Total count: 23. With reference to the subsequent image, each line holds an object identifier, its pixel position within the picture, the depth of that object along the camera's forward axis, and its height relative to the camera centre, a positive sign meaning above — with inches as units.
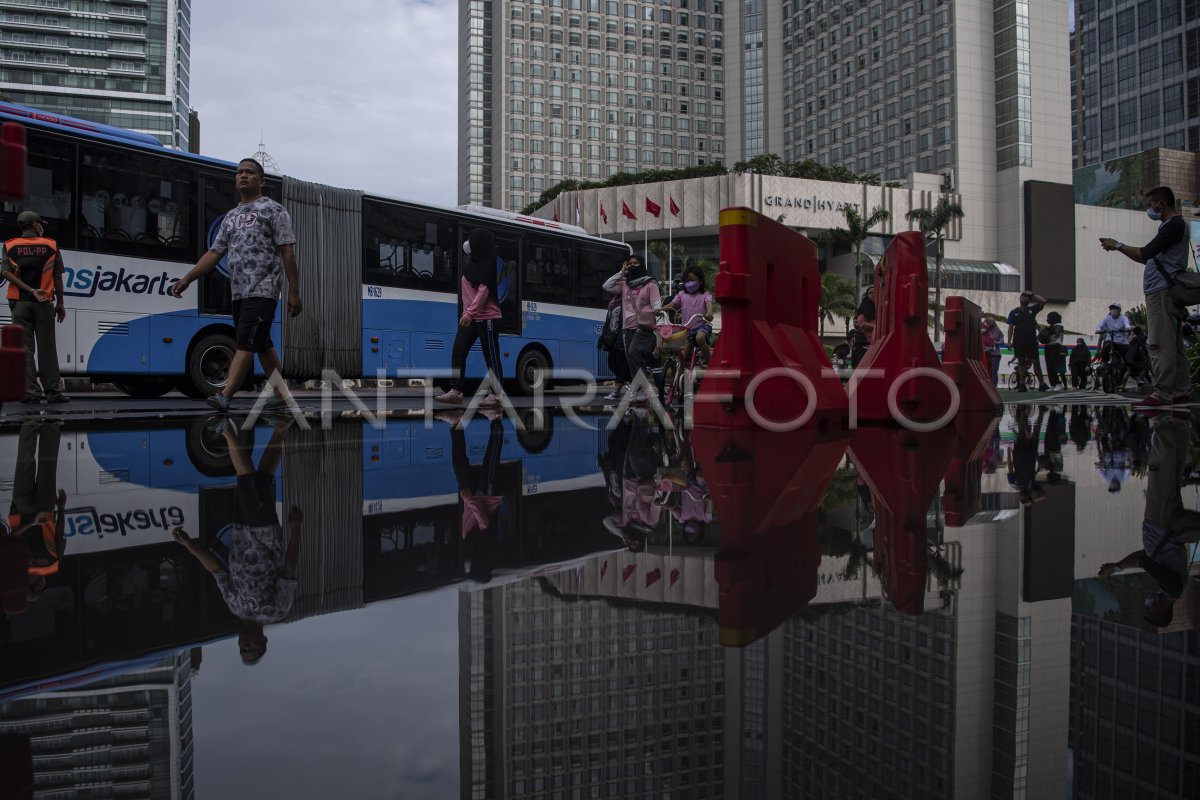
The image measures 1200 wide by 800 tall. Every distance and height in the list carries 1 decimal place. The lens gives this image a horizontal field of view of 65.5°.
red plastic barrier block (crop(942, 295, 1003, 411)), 410.1 +19.0
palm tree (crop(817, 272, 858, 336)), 2564.0 +288.7
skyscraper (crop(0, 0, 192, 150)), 4092.0 +1534.3
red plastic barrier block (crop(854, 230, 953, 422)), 329.1 +19.0
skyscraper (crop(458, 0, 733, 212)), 4407.0 +1528.1
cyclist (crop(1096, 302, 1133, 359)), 730.2 +58.4
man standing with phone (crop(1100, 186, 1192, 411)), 338.3 +51.1
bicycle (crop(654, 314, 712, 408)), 463.5 +24.3
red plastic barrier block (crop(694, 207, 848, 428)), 283.0 +18.7
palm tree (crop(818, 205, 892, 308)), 2736.2 +508.6
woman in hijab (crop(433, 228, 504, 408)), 465.7 +50.5
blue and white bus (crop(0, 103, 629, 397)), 457.4 +80.5
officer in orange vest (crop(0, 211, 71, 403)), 380.2 +47.6
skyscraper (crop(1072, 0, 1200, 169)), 4389.8 +1651.8
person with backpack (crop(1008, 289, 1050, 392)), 727.1 +58.8
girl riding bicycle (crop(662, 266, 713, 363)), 472.7 +48.5
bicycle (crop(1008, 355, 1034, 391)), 773.7 +25.6
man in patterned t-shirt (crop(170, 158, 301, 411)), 304.5 +47.1
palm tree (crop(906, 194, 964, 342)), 2824.8 +572.9
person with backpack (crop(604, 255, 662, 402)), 448.8 +44.2
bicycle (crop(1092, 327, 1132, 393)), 735.7 +30.6
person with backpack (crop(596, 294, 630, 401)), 547.8 +34.1
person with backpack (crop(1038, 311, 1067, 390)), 834.8 +53.5
